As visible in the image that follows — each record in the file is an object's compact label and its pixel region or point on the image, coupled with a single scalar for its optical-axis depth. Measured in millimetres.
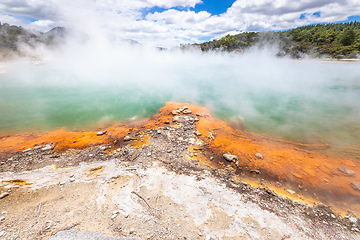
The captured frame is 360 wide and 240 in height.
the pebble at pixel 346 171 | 5898
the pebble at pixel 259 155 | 6690
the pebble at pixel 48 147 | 6825
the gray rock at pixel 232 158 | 6330
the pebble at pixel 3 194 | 4255
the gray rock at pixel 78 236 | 3268
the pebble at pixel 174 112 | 10782
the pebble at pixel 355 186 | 5238
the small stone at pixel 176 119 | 9586
